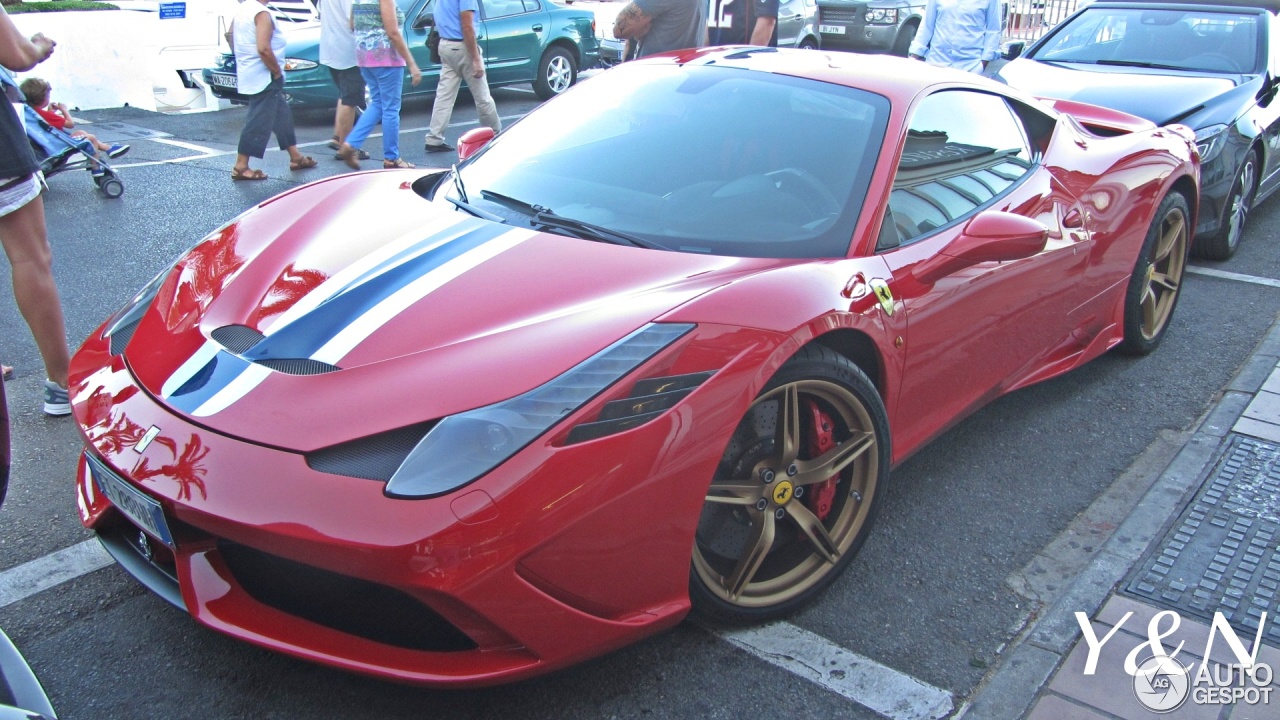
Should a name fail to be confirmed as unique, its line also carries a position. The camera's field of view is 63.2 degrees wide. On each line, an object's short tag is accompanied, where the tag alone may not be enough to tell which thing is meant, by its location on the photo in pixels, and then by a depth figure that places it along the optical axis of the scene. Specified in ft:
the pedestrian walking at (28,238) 11.18
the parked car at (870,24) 54.60
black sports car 18.83
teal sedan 33.50
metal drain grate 9.01
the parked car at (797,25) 49.08
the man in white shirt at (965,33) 24.89
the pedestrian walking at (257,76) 25.04
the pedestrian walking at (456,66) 27.68
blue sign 39.04
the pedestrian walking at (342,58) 25.88
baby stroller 21.97
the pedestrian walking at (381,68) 25.48
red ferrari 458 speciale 6.60
